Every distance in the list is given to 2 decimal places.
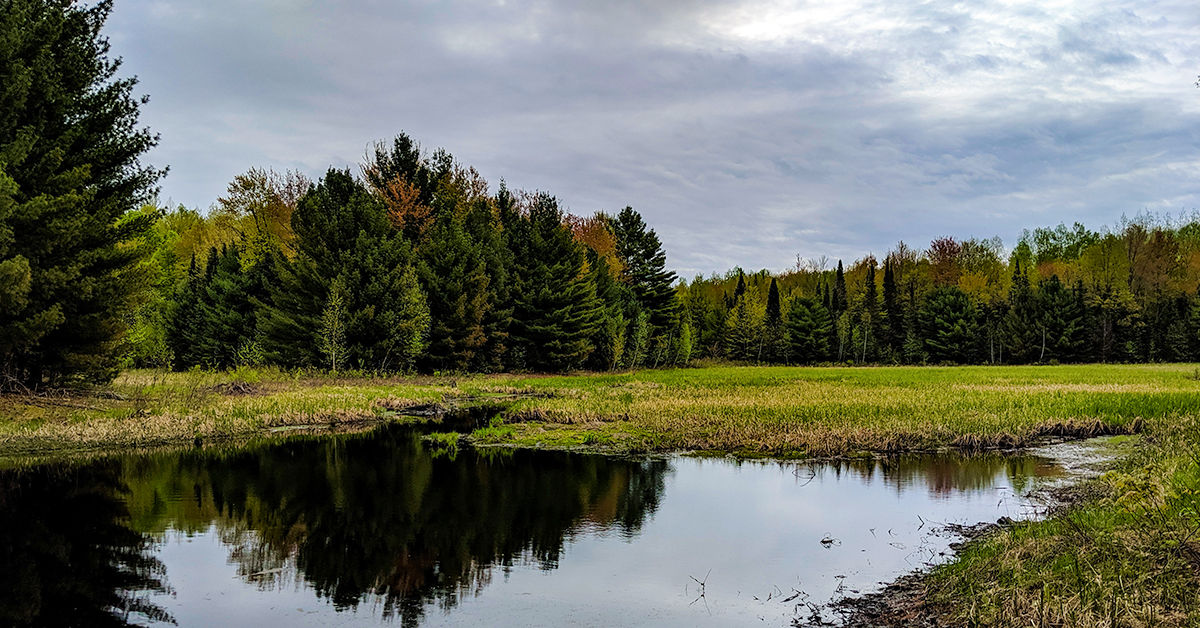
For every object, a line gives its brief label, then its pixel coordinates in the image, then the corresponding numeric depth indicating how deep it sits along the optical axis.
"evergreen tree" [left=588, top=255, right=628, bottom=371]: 61.53
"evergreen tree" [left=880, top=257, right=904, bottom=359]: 94.69
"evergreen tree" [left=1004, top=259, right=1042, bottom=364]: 82.69
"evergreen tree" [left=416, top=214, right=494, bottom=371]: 48.66
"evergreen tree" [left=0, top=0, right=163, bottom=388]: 21.62
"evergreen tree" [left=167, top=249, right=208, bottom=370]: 59.66
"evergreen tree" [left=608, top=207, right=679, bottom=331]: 76.75
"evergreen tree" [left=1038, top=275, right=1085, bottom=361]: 81.12
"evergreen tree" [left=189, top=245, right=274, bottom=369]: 53.47
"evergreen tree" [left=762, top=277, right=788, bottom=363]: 95.75
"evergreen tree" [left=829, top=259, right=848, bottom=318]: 102.31
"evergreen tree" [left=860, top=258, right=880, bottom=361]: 93.94
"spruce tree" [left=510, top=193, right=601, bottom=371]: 56.31
